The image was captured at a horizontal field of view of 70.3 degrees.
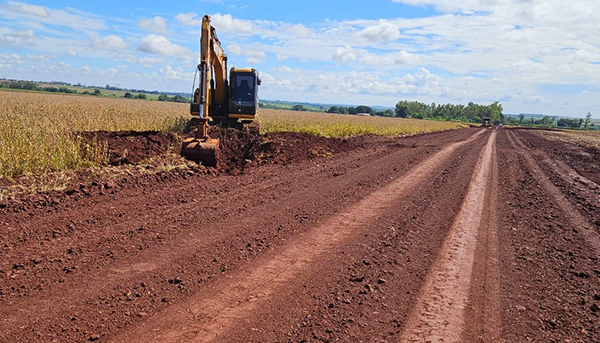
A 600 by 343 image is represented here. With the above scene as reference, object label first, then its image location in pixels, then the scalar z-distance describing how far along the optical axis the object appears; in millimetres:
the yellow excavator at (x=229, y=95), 16375
